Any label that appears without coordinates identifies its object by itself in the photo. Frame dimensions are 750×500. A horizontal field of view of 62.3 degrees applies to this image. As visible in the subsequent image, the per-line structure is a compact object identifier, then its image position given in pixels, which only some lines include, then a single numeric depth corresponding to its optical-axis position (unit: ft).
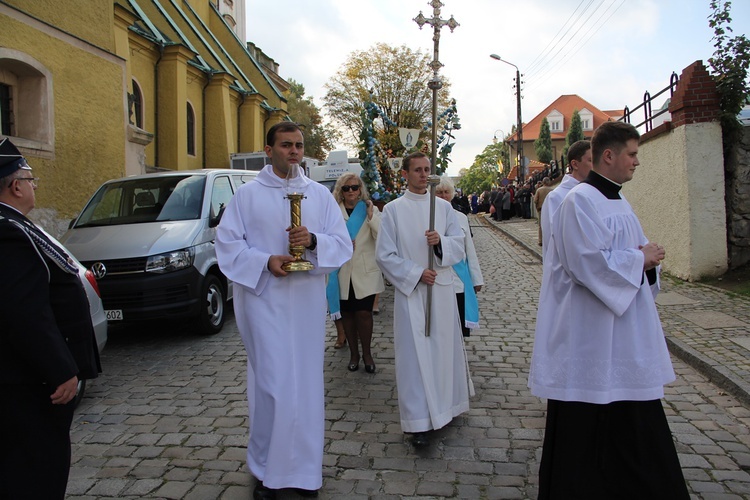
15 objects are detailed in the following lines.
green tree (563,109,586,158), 160.25
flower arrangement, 29.76
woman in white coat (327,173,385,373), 20.11
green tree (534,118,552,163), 200.85
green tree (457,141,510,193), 299.79
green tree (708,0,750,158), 30.91
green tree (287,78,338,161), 162.61
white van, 23.08
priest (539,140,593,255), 15.64
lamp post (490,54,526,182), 113.80
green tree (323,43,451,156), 140.83
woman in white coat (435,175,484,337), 16.51
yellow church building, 33.78
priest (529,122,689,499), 9.77
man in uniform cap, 7.98
